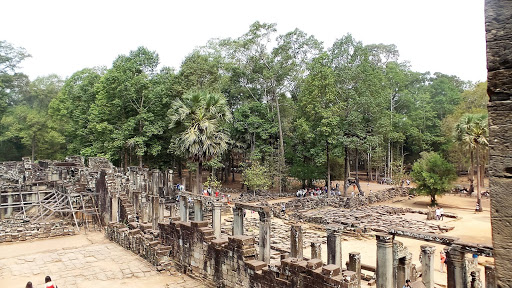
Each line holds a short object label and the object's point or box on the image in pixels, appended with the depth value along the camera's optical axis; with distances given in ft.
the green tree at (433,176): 100.48
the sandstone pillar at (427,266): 36.01
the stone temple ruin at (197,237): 30.50
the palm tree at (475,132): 91.41
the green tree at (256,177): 109.09
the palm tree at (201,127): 79.15
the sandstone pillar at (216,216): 48.03
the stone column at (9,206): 78.09
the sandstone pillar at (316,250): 42.24
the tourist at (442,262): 48.79
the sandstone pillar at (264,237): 37.88
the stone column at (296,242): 40.42
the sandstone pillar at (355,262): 37.33
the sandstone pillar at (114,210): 69.92
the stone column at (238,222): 43.47
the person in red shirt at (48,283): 31.92
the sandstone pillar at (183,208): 59.27
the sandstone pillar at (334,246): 38.86
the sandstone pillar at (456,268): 29.40
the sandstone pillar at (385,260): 32.09
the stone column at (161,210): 65.27
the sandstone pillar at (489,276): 33.36
